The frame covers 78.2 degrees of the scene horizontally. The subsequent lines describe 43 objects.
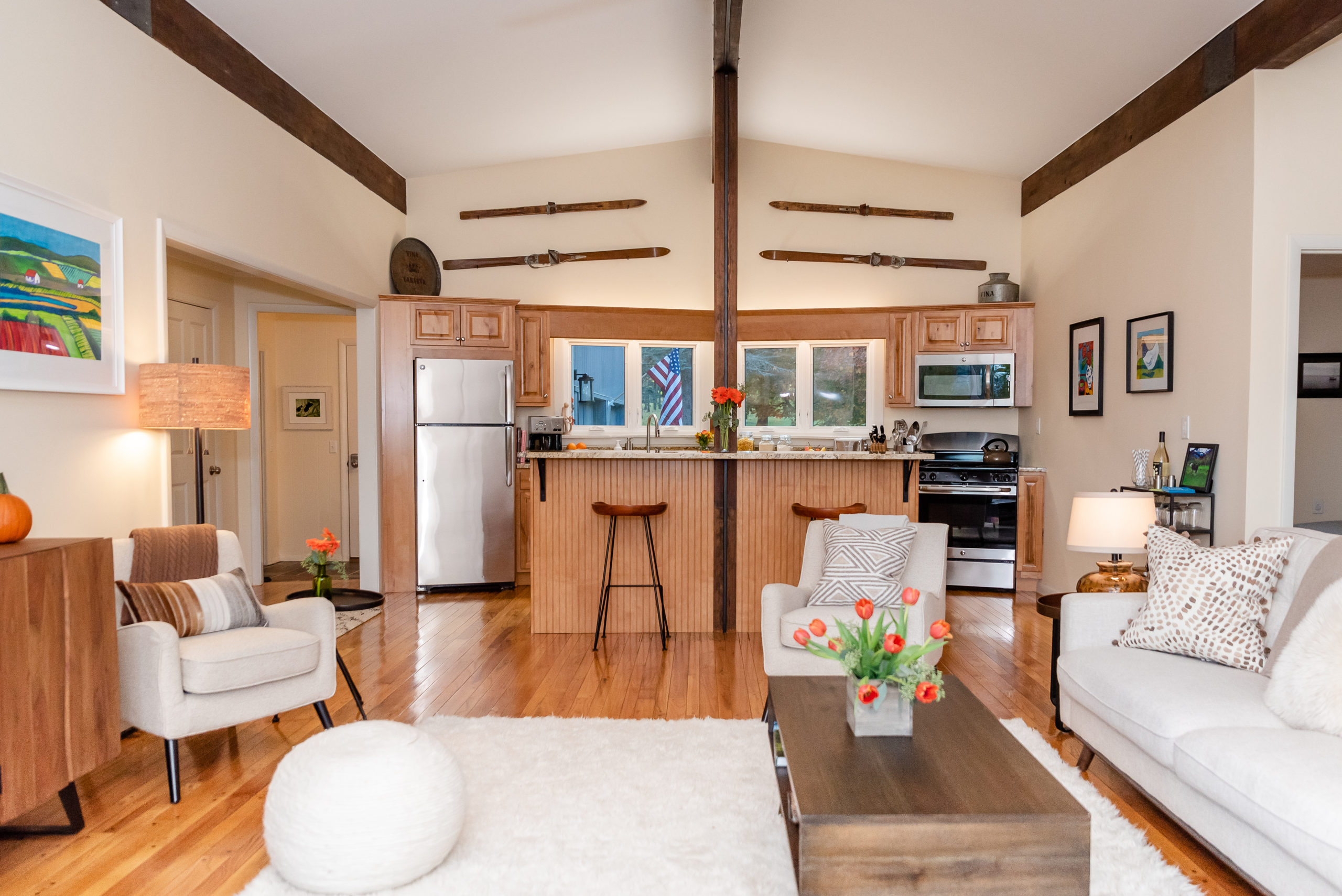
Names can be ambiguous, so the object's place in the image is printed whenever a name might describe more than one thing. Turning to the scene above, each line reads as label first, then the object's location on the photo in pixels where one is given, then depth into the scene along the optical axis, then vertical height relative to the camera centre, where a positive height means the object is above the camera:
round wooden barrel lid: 6.36 +1.24
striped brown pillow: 2.79 -0.62
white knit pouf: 1.99 -0.95
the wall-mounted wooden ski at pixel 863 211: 6.62 +1.75
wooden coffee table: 1.66 -0.82
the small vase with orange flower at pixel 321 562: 3.80 -0.62
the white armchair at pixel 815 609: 3.26 -0.74
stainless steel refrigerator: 5.96 -0.30
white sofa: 1.75 -0.79
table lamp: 3.07 -0.37
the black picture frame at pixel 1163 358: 4.28 +0.37
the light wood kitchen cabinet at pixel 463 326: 6.04 +0.76
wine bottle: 4.16 -0.18
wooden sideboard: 2.17 -0.67
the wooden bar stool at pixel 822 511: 4.44 -0.46
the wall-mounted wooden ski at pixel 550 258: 6.65 +1.37
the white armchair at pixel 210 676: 2.61 -0.82
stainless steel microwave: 6.24 +0.36
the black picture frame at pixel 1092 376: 5.10 +0.33
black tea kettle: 6.09 -0.22
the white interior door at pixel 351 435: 7.14 -0.05
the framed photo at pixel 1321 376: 5.61 +0.35
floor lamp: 3.32 +0.13
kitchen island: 4.79 -0.57
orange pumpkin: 2.39 -0.26
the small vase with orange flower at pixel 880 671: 2.05 -0.61
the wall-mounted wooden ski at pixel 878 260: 6.60 +1.35
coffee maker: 6.32 -0.05
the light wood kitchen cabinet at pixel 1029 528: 5.92 -0.72
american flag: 6.87 +0.36
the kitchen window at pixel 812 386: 6.78 +0.35
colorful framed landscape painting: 2.74 +0.48
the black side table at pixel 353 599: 4.22 -0.90
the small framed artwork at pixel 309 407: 7.13 +0.19
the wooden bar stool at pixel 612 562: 4.46 -0.76
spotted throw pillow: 2.52 -0.56
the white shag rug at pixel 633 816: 2.08 -1.14
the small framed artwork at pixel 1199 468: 3.87 -0.20
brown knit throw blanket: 3.03 -0.47
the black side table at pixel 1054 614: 3.10 -0.71
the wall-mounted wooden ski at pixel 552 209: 6.63 +1.77
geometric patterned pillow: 3.44 -0.59
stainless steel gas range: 5.94 -0.63
